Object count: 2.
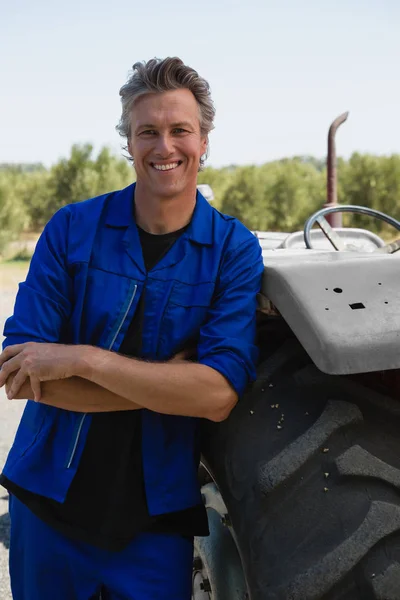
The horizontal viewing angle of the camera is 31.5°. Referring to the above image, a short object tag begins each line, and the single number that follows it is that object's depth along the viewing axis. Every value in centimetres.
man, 159
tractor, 119
